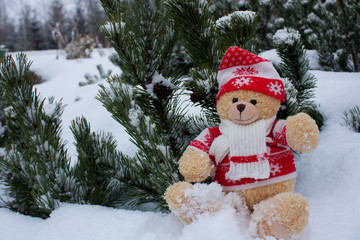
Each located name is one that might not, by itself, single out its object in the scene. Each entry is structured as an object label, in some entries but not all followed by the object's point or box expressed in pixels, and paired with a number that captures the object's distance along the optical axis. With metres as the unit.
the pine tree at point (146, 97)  0.65
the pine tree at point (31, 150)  0.67
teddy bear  0.65
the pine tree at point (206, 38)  0.75
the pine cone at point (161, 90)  0.72
